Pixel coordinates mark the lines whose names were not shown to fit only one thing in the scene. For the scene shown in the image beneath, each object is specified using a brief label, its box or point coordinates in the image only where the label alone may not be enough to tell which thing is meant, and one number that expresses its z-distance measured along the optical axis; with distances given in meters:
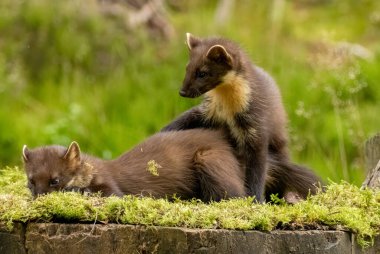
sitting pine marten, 14.58
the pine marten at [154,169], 13.16
